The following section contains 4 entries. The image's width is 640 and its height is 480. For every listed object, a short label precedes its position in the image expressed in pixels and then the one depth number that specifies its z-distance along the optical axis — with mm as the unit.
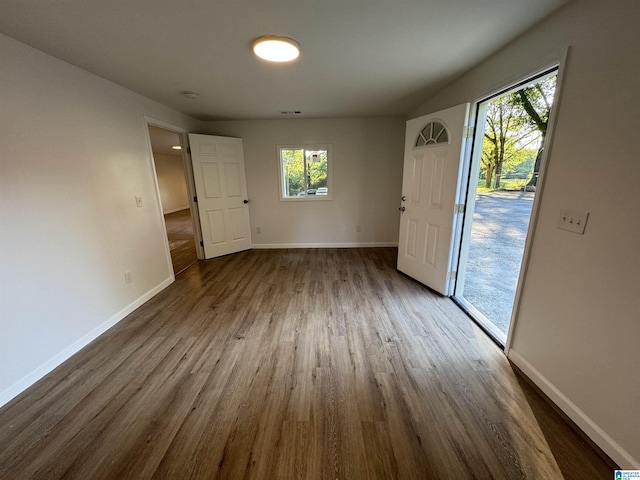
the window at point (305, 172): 4312
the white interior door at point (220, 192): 3812
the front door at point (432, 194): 2451
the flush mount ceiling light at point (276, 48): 1649
